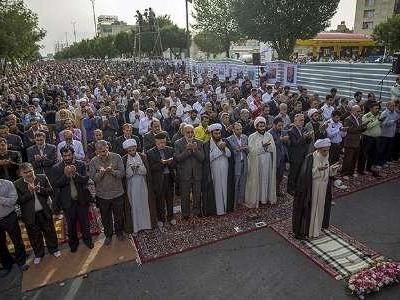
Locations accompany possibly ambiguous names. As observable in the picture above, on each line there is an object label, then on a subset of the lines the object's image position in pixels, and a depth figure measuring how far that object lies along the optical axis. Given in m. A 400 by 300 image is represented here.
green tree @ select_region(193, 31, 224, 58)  47.49
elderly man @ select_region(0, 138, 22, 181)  7.00
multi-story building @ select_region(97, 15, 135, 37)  137.96
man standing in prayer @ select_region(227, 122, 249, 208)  7.22
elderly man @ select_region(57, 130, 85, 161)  7.85
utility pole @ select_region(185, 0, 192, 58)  28.00
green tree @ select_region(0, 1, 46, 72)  23.28
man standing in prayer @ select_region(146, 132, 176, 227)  6.77
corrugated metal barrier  12.96
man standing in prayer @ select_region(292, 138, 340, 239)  5.97
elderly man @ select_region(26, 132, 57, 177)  7.23
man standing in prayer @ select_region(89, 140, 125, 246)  6.16
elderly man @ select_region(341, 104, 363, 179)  8.45
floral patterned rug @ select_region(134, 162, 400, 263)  6.38
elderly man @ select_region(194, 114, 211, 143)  8.30
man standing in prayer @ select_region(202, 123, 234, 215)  7.04
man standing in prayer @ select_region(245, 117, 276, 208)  7.27
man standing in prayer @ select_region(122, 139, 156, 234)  6.43
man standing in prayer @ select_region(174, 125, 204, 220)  6.82
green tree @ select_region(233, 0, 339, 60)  23.86
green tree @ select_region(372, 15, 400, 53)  35.31
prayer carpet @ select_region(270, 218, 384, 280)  5.55
